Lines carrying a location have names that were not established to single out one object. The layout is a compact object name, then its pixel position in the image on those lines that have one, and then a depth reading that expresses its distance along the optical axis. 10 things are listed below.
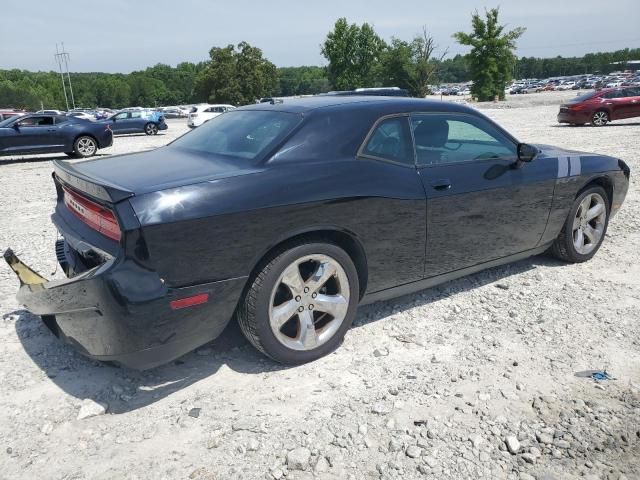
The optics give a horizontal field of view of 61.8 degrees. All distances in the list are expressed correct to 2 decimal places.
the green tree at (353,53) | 78.75
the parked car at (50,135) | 14.03
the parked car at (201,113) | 29.33
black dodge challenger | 2.59
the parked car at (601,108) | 18.58
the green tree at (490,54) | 47.44
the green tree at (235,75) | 66.31
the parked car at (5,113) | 27.42
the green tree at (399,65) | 65.81
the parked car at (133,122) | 25.75
